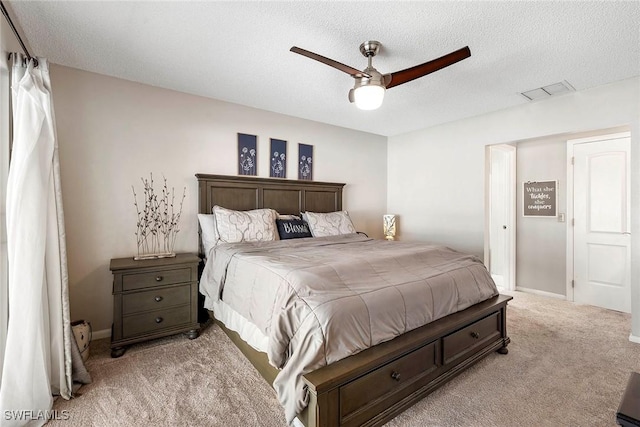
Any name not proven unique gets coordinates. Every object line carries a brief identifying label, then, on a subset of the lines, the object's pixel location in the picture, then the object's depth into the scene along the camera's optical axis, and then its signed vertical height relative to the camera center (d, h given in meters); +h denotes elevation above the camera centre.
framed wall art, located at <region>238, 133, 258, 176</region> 3.64 +0.69
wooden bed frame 1.44 -0.96
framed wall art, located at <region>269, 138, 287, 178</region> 3.90 +0.67
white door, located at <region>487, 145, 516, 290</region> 4.40 -0.14
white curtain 1.65 -0.30
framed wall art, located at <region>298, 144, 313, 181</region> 4.16 +0.67
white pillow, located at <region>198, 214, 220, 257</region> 3.07 -0.23
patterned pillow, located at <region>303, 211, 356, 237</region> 3.67 -0.19
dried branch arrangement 3.04 -0.11
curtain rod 1.84 +1.25
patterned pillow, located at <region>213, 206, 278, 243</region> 3.05 -0.18
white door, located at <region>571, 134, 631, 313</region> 3.49 -0.20
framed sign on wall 4.04 +0.12
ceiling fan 2.04 +0.97
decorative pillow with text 3.41 -0.23
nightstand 2.45 -0.78
